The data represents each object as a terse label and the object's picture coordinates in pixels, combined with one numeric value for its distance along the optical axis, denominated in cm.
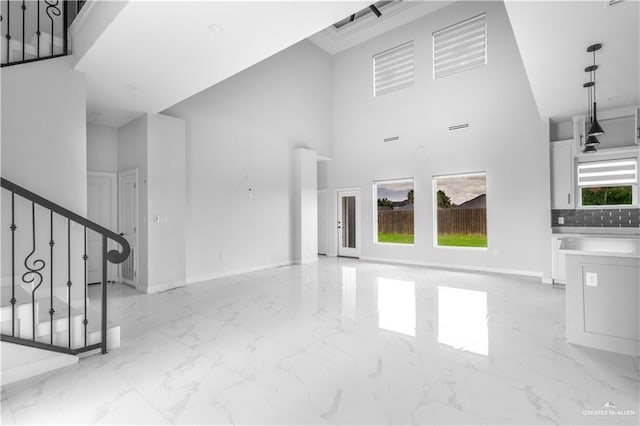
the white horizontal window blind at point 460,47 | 705
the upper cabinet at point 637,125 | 486
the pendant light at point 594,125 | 375
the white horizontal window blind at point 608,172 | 529
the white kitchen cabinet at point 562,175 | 565
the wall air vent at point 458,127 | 713
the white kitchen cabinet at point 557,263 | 549
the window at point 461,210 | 711
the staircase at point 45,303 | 256
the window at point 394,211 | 820
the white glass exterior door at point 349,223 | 912
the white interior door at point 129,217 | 559
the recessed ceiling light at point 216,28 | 292
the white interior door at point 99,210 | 564
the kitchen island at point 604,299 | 288
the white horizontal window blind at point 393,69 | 811
